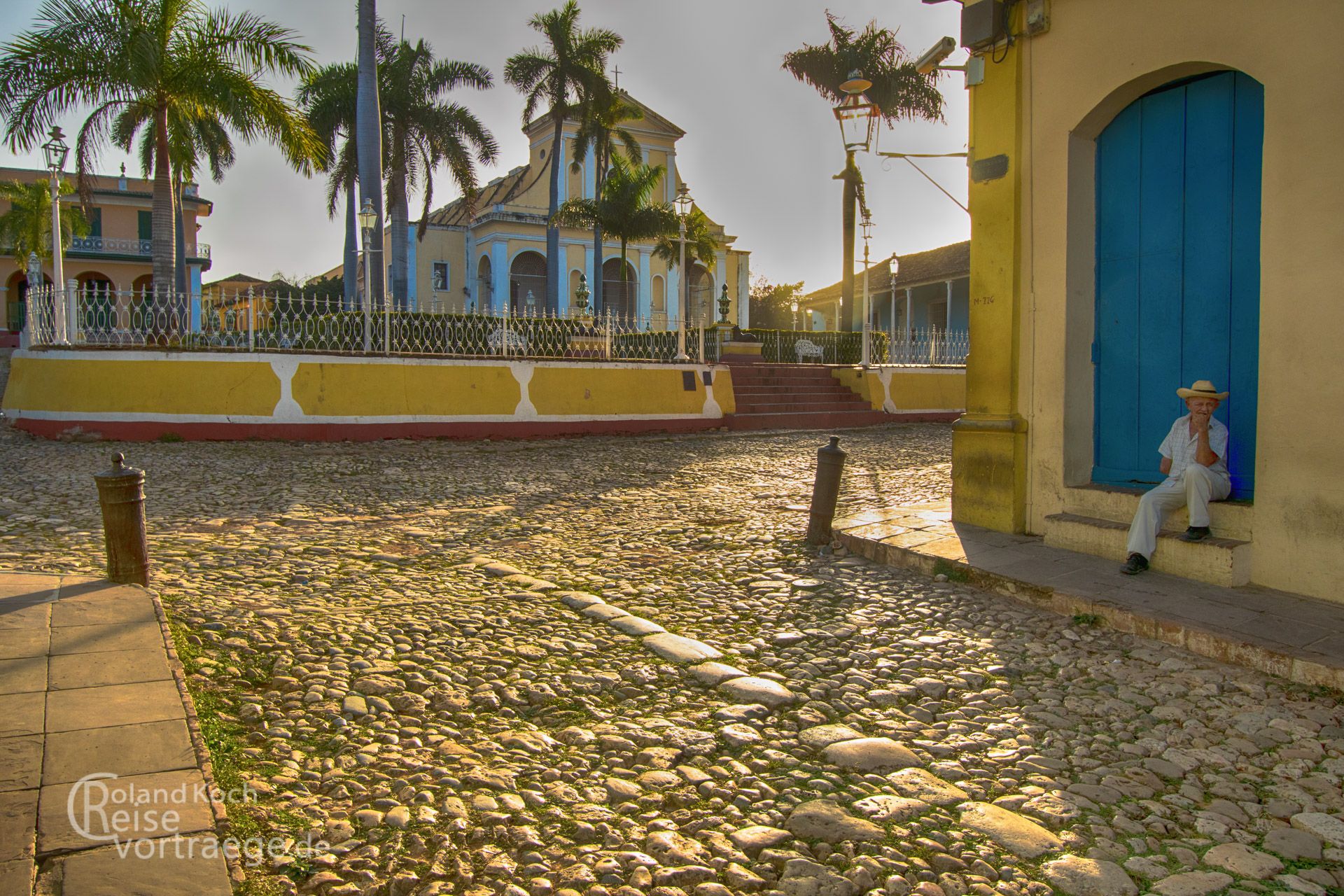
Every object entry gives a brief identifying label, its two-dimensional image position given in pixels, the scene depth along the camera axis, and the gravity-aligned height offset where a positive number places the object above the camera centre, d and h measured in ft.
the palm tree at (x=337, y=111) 73.97 +24.82
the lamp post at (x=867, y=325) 48.91 +4.17
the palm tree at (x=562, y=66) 84.79 +32.63
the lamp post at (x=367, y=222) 45.47 +9.28
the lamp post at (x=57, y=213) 36.50 +8.16
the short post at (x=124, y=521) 13.24 -1.83
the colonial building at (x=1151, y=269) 13.64 +2.37
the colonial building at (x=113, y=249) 114.42 +20.36
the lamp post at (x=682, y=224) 45.01 +9.17
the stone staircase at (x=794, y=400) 48.19 -0.15
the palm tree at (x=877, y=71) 84.38 +31.86
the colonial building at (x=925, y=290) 94.22 +12.55
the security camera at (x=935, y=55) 20.79 +8.30
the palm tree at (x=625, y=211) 88.89 +19.36
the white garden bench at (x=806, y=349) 74.08 +4.18
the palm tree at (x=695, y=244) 92.68 +16.98
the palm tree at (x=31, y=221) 101.19 +21.17
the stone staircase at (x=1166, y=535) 14.33 -2.50
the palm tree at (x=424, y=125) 73.87 +23.79
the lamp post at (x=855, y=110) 28.58 +9.59
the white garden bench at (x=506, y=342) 40.22 +2.68
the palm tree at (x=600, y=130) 87.61 +27.91
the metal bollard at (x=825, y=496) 18.90 -2.10
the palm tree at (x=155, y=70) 40.55 +15.62
